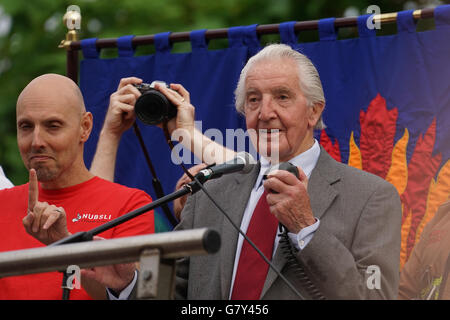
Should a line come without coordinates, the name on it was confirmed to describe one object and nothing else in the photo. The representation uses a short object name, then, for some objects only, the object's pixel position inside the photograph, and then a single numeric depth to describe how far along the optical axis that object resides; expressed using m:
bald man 6.80
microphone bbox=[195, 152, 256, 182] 5.62
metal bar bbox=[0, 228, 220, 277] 4.17
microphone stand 5.05
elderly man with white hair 5.86
